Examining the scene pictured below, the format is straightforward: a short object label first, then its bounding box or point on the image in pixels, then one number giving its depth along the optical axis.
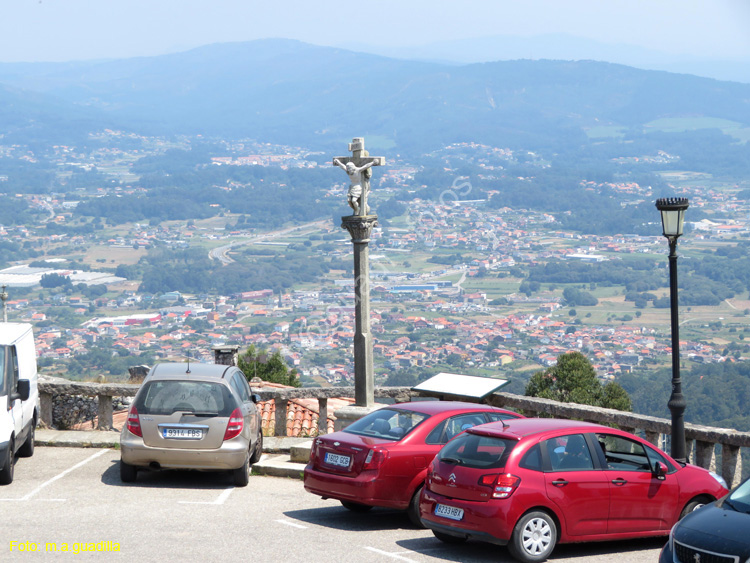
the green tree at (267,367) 31.27
